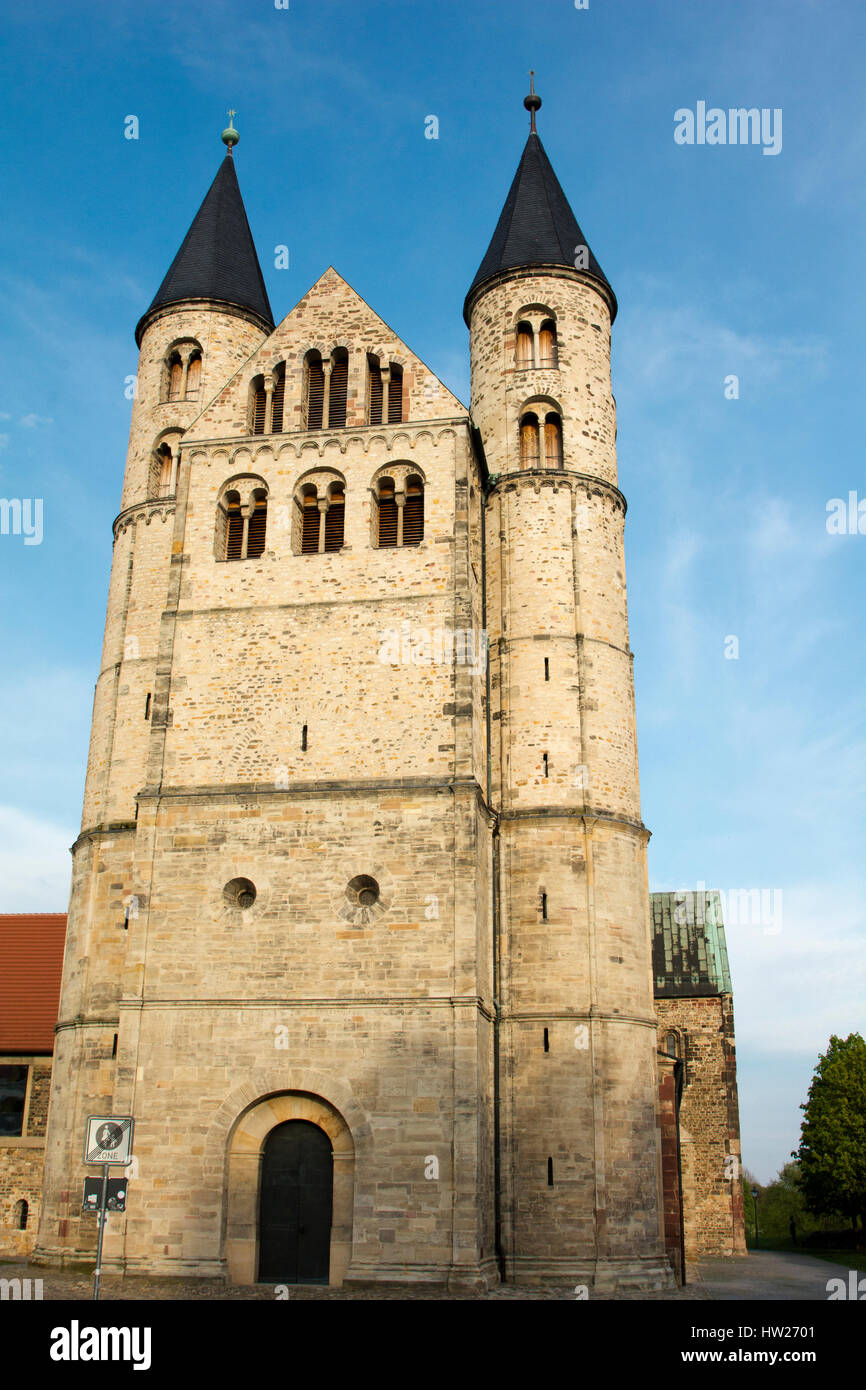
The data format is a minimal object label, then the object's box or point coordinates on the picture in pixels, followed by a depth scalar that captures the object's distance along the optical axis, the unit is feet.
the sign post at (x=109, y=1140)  51.39
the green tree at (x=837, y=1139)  158.20
